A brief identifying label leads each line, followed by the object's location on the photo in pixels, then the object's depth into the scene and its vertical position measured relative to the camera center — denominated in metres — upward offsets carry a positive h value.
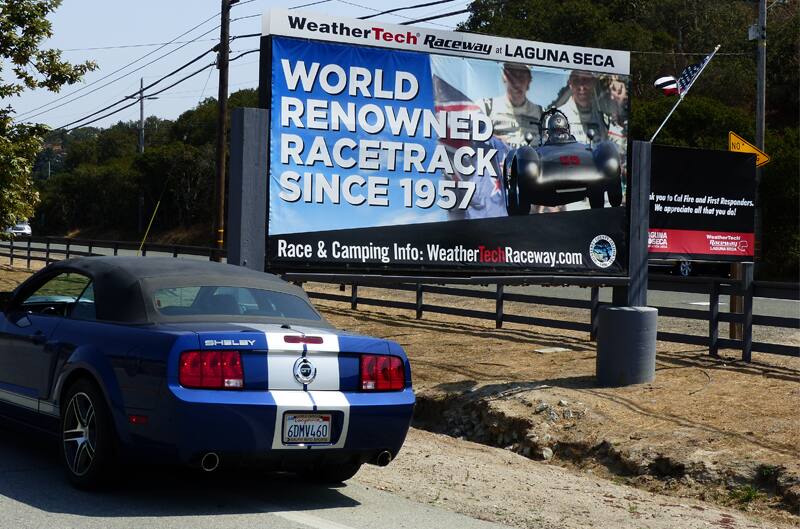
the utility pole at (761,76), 28.38 +4.95
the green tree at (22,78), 23.30 +3.61
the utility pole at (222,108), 29.64 +3.81
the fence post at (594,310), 16.64 -0.81
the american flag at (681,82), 19.25 +3.13
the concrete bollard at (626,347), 12.48 -1.01
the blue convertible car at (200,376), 6.58 -0.81
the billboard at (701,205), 14.33 +0.71
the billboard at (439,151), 11.56 +1.14
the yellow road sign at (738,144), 16.94 +1.77
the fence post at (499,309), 18.18 -0.91
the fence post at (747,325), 13.98 -0.82
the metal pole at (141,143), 68.74 +6.73
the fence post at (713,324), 14.44 -0.85
